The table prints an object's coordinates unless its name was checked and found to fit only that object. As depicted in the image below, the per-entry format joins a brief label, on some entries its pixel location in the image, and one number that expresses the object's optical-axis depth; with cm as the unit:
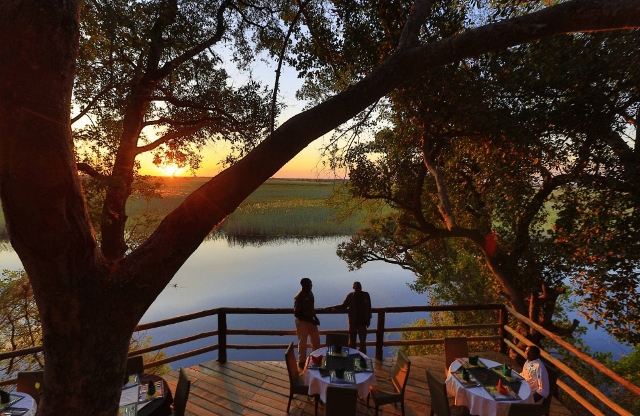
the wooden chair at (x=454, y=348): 523
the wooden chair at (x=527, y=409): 343
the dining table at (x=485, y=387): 384
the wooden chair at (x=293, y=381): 439
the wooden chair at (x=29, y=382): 396
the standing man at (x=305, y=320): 537
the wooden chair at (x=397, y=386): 420
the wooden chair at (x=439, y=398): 379
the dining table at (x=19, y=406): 346
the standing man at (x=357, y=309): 554
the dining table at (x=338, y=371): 416
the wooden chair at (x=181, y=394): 369
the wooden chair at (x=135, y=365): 424
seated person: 408
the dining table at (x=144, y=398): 347
